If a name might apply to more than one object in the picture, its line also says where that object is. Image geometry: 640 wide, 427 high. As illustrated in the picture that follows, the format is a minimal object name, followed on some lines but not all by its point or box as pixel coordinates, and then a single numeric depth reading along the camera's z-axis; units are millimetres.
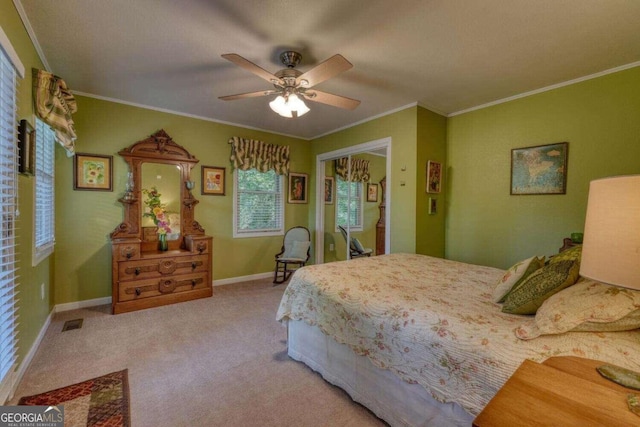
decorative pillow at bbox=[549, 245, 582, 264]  1540
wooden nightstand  685
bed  1114
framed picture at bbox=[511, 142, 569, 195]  2854
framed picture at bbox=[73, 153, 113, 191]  3275
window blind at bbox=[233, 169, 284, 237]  4484
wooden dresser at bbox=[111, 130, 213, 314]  3156
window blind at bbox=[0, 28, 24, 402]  1576
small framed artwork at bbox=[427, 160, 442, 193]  3551
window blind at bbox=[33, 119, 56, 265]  2496
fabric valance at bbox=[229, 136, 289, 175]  4355
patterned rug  1568
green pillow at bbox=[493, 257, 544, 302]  1577
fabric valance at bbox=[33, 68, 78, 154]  2189
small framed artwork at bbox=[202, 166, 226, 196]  4133
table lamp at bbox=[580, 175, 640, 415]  675
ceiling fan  2057
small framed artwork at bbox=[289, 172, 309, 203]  5012
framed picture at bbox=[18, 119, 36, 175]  1879
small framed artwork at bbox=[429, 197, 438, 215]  3605
